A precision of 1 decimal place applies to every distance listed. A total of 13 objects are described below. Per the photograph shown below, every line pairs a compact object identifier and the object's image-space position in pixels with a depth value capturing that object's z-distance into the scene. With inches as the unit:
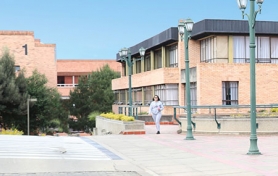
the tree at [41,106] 1839.3
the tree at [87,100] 2600.9
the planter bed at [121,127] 956.0
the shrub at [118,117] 987.9
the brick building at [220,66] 1398.9
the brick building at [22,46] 2405.3
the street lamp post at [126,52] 1259.2
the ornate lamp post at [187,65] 812.3
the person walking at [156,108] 978.7
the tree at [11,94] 1676.9
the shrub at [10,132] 1115.9
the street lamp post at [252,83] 585.3
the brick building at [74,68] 3430.1
